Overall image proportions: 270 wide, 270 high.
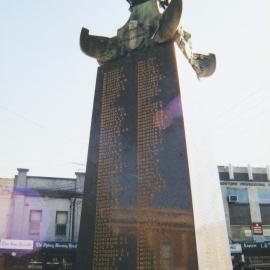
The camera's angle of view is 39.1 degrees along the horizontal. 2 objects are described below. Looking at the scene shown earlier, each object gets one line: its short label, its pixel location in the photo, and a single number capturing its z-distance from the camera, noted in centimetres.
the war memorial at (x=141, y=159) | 484
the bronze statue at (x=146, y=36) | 618
